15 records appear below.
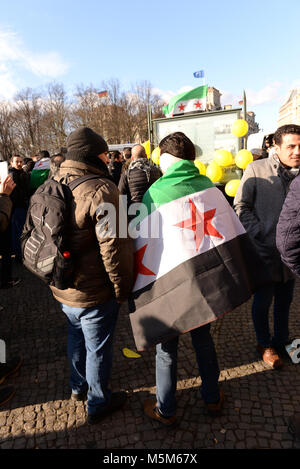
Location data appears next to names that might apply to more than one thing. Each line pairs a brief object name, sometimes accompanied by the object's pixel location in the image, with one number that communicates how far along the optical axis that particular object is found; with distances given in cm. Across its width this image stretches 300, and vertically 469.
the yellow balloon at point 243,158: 576
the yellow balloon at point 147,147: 759
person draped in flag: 191
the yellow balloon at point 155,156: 630
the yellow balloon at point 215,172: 601
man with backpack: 183
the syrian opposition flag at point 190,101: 711
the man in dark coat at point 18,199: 559
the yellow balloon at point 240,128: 612
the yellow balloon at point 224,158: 609
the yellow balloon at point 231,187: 562
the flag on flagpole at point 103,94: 3741
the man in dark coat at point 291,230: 180
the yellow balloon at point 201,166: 628
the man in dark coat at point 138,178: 348
